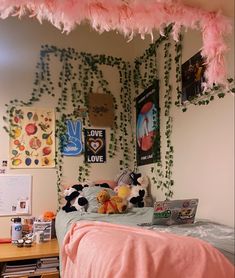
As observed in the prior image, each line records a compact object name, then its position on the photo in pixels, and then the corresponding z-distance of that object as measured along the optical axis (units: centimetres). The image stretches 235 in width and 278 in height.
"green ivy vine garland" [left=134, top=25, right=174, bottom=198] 163
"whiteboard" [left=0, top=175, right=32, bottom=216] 198
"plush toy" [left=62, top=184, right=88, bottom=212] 182
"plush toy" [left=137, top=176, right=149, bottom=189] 195
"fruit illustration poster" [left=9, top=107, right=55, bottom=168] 204
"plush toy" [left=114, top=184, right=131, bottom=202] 186
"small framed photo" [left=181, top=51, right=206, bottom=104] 122
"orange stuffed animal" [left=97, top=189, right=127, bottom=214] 168
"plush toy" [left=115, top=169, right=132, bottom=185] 206
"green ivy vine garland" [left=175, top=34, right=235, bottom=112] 82
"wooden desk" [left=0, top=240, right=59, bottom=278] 158
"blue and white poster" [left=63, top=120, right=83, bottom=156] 213
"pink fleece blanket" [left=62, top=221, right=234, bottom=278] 69
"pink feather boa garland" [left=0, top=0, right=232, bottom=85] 102
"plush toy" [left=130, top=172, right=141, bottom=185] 200
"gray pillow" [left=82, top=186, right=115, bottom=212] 176
